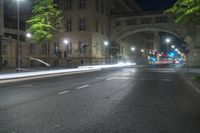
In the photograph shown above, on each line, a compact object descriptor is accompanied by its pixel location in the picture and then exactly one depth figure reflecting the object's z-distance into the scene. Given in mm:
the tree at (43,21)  43222
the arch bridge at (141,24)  68500
